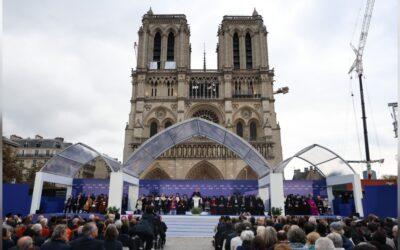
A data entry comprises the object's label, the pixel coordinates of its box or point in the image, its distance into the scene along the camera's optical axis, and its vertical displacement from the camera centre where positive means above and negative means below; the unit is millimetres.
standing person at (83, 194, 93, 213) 18406 -897
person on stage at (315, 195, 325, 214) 18906 -747
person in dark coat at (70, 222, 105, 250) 4355 -768
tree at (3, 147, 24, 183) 27062 +2049
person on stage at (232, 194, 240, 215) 19594 -839
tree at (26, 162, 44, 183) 37200 +2098
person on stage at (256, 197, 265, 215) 18781 -906
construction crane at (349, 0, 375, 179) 43000 +21138
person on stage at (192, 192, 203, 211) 20538 -641
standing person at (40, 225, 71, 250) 4285 -738
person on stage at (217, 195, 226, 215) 19750 -1051
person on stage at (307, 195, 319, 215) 18422 -853
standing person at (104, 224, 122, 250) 4863 -786
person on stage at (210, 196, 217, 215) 19906 -1125
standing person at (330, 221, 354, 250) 5398 -716
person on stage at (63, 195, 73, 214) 18766 -987
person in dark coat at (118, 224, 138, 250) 6188 -1025
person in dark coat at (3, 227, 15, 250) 4868 -834
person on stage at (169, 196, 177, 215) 20625 -999
